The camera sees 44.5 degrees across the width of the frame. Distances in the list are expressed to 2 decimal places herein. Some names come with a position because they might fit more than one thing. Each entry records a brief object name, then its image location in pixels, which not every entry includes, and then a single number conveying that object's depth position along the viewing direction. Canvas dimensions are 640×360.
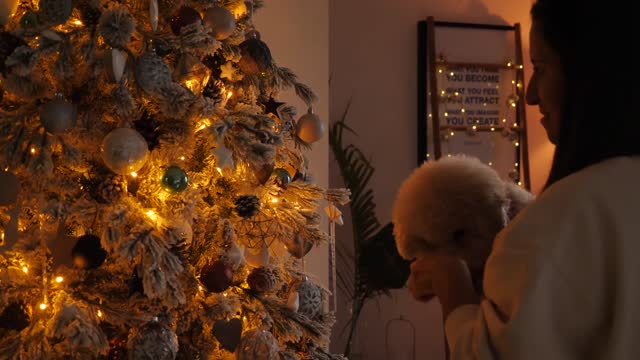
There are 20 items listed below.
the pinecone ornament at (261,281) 1.57
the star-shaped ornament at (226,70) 1.62
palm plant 3.29
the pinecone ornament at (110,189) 1.37
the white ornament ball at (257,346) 1.49
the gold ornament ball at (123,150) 1.33
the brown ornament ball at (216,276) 1.45
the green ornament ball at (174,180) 1.40
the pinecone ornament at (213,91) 1.55
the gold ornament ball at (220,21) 1.52
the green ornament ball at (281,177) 1.67
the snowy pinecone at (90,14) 1.40
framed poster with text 3.72
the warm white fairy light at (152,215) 1.42
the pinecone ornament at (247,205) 1.54
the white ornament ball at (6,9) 1.32
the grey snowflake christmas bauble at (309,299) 1.64
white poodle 1.05
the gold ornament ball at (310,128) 1.74
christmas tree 1.33
